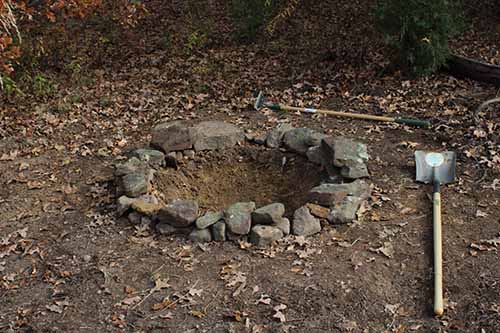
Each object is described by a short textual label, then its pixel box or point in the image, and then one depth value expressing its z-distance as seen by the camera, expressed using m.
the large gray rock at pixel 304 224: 4.80
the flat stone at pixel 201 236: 4.83
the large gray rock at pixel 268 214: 4.80
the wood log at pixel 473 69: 7.20
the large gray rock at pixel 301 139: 6.00
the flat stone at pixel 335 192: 5.05
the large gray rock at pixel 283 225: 4.80
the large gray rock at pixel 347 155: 5.44
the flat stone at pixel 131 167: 5.61
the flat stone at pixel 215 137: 6.23
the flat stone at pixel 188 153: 6.17
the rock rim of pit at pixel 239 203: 4.82
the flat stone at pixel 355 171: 5.41
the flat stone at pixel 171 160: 6.04
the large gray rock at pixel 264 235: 4.71
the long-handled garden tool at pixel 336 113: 6.43
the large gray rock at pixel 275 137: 6.19
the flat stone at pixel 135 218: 5.14
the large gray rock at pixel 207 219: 4.85
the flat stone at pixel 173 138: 6.12
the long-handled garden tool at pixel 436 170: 4.88
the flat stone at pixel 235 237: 4.81
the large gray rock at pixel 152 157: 5.94
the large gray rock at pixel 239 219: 4.79
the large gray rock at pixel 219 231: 4.80
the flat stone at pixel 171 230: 4.95
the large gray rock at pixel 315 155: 5.81
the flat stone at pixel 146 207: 5.10
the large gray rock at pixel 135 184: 5.35
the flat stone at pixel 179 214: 4.87
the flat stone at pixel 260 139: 6.26
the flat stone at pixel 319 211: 4.93
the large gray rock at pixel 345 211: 4.91
